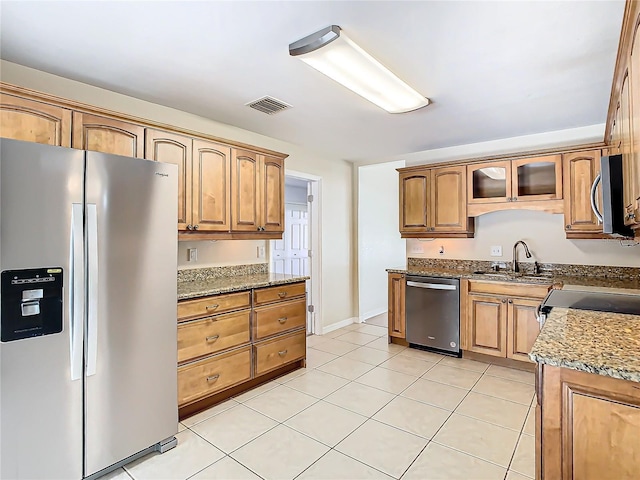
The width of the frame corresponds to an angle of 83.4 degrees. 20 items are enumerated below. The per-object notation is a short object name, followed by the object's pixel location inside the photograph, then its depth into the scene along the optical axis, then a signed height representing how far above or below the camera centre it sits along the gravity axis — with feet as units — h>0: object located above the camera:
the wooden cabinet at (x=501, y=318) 11.06 -2.45
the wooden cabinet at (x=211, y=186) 9.40 +1.57
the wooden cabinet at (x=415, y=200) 13.91 +1.67
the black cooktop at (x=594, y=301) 7.33 -1.33
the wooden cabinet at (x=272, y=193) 11.18 +1.60
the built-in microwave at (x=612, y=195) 5.76 +0.75
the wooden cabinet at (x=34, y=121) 6.35 +2.30
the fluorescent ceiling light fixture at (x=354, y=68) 6.57 +3.70
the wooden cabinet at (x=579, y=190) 10.82 +1.58
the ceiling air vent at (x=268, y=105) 9.57 +3.84
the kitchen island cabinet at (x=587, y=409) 3.45 -1.72
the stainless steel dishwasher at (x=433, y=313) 12.36 -2.50
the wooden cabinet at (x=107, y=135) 7.28 +2.36
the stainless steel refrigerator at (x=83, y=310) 5.35 -1.09
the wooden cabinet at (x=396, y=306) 13.76 -2.43
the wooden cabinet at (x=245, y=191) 10.30 +1.56
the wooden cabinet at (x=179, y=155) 8.56 +2.18
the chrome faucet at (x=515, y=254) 12.67 -0.43
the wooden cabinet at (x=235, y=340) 8.30 -2.55
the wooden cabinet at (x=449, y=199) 13.12 +1.62
